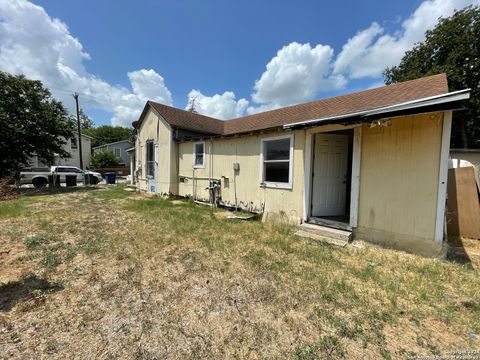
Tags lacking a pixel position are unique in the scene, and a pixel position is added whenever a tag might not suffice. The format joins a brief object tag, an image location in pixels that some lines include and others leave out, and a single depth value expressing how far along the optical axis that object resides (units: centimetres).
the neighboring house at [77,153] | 2684
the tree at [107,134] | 4947
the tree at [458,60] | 1556
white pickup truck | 1571
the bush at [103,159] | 2892
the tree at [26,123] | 1366
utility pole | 2107
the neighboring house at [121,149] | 3416
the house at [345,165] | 429
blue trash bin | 1886
